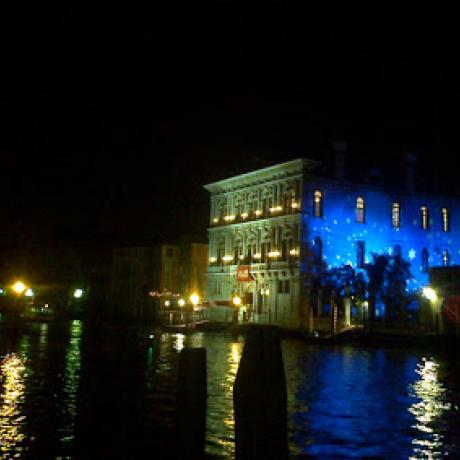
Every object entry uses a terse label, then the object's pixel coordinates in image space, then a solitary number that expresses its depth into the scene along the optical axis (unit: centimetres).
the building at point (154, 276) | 7181
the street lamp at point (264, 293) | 5697
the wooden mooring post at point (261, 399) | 642
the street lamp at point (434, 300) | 4356
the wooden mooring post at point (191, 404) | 733
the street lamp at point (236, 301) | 5622
